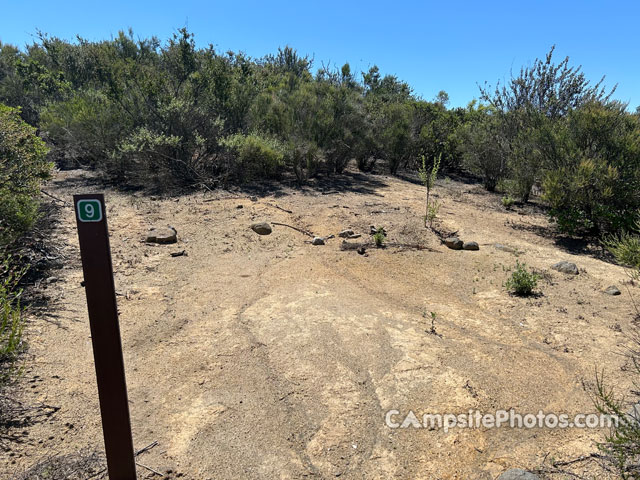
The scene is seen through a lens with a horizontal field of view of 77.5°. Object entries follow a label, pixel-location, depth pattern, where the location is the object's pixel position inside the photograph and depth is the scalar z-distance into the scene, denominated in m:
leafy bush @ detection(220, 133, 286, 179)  12.09
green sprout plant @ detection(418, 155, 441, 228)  8.74
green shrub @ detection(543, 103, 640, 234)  8.39
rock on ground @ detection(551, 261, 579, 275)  6.66
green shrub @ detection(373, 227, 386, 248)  7.72
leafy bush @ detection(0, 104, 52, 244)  5.18
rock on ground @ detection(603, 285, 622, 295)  5.80
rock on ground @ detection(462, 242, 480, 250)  7.73
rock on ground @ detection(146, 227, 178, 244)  7.60
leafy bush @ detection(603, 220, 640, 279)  4.67
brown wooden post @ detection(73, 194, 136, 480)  1.71
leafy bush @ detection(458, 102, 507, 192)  14.30
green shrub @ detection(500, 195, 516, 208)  12.05
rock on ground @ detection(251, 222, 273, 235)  8.33
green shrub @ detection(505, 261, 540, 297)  5.70
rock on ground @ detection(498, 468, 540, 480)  2.46
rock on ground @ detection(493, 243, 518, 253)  7.72
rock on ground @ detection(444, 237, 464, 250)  7.79
